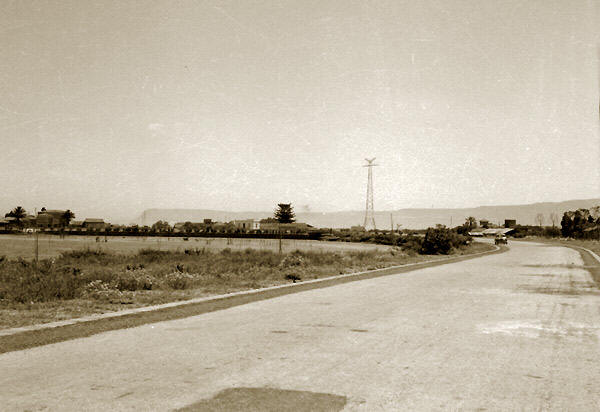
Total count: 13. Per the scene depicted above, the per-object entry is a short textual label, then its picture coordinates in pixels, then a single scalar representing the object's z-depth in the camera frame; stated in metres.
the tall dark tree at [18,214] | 190.55
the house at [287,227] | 134.80
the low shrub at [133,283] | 14.95
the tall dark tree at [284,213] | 168.62
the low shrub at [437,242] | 44.38
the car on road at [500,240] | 72.79
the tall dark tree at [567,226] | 123.41
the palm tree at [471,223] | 166.00
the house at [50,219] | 178.32
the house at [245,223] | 168.23
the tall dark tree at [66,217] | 191.88
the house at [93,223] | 177.50
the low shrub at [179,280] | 15.75
